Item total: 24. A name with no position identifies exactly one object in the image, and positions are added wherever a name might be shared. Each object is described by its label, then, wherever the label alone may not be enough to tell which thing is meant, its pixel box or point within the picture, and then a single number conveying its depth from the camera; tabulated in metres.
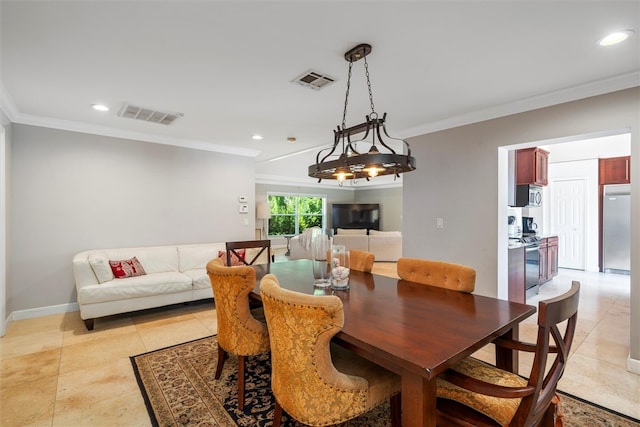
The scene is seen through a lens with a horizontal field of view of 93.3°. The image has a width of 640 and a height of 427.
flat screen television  10.64
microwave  4.61
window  9.73
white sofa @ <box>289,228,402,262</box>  7.73
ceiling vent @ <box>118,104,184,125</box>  3.35
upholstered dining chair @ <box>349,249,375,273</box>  2.76
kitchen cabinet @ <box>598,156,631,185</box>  5.78
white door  6.34
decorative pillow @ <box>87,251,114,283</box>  3.45
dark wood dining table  1.13
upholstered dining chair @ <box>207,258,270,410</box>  1.93
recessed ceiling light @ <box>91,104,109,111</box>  3.24
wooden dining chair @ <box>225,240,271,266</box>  3.22
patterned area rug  1.87
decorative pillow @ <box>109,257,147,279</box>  3.73
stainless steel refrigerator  5.70
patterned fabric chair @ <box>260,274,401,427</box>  1.27
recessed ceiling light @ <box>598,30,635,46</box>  1.93
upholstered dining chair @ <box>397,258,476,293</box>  2.02
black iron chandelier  1.80
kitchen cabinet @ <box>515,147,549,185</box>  4.32
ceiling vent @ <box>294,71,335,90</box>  2.55
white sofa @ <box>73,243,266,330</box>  3.34
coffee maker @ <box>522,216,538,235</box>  5.44
